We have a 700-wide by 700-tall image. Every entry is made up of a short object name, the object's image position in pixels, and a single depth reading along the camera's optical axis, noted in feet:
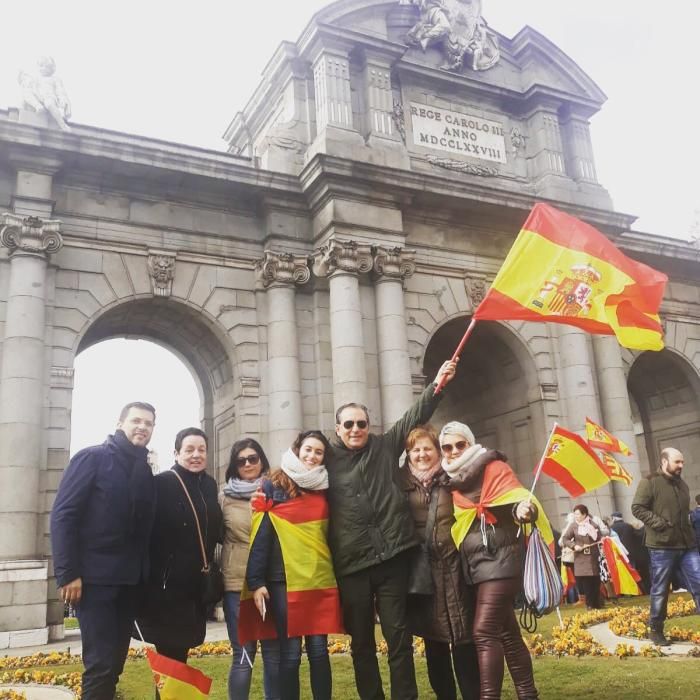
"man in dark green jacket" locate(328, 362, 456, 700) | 19.11
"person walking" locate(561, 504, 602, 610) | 43.62
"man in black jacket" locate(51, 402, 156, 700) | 16.98
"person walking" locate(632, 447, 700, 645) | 30.22
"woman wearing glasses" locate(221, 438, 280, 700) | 19.85
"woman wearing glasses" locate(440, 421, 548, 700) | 18.01
